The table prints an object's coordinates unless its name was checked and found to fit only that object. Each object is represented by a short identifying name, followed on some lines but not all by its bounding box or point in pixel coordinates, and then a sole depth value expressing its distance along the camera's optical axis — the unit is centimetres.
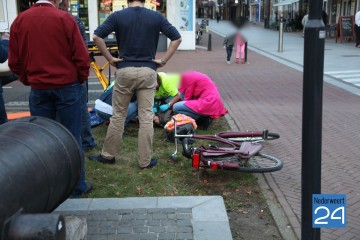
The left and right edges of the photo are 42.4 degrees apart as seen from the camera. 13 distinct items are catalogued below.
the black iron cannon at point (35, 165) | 235
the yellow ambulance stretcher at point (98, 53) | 703
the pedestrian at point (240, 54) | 1597
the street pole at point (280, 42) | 2038
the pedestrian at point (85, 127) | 547
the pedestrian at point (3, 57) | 543
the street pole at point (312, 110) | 259
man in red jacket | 379
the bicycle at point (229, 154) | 473
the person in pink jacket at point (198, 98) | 662
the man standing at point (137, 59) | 471
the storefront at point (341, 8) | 2799
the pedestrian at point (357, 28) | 2042
